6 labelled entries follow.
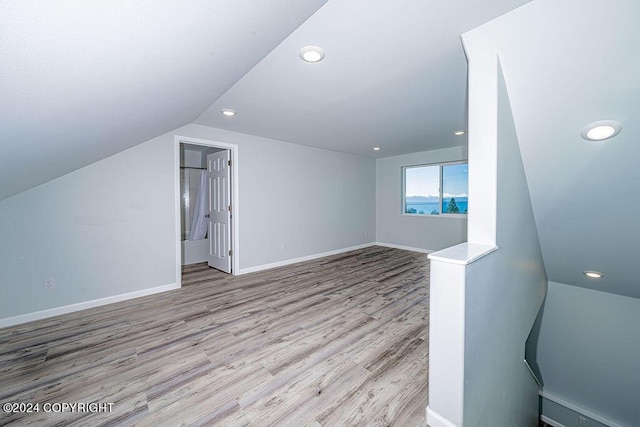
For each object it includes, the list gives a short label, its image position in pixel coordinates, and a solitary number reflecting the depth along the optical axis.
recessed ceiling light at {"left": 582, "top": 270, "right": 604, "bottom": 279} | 2.92
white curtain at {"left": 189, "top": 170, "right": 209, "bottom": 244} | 5.02
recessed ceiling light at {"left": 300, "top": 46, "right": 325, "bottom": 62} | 1.71
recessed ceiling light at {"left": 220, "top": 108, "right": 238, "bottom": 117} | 2.95
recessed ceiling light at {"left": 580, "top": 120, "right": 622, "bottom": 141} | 1.56
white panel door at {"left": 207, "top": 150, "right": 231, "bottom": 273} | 4.13
